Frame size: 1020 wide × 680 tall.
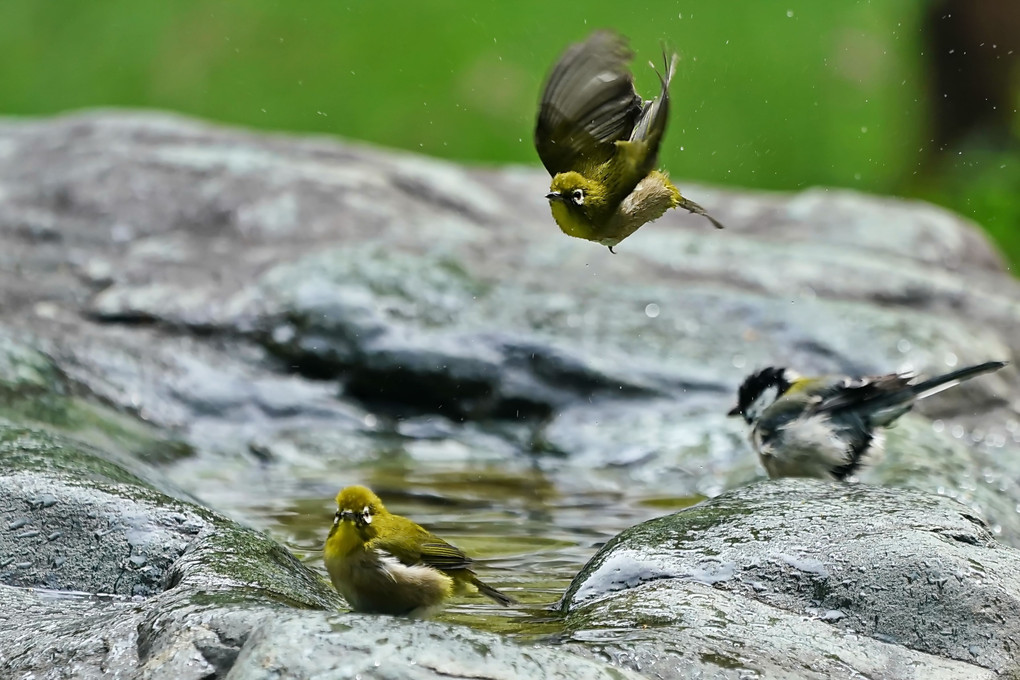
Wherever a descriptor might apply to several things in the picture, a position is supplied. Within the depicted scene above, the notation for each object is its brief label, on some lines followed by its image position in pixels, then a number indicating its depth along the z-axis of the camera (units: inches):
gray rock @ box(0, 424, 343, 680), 251.9
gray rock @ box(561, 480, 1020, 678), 267.0
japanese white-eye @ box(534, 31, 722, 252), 260.4
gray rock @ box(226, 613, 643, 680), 221.9
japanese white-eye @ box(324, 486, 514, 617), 282.7
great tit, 431.5
